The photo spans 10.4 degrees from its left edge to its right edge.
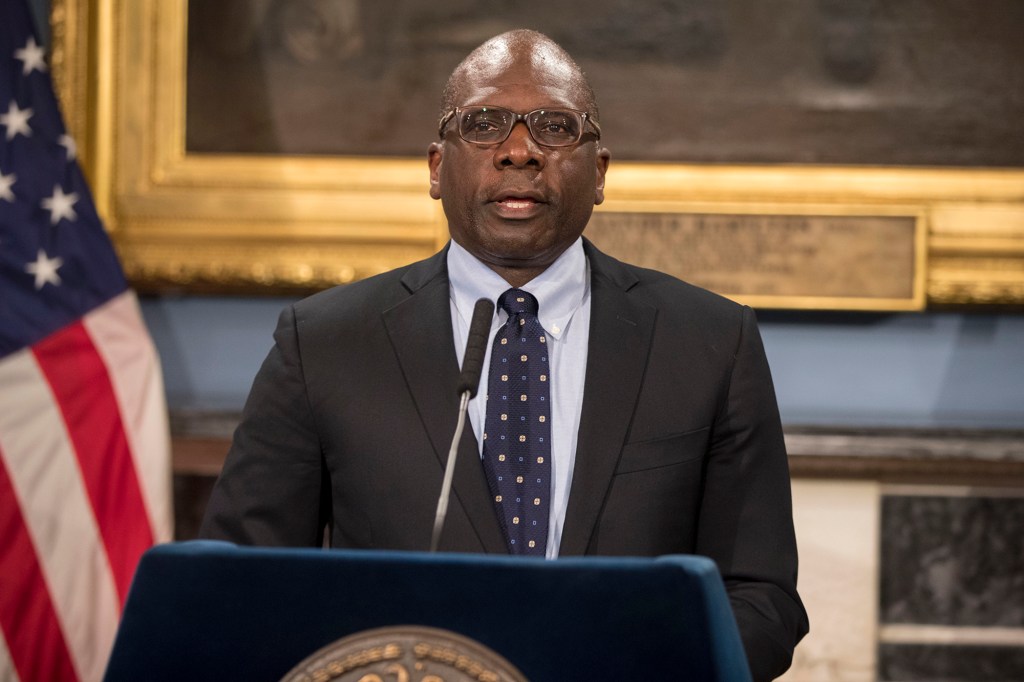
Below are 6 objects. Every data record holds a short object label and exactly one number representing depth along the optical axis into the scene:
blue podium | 4.95
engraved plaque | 6.48
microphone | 5.11
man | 5.35
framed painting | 6.49
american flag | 6.17
